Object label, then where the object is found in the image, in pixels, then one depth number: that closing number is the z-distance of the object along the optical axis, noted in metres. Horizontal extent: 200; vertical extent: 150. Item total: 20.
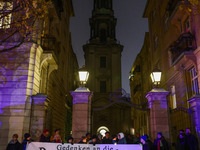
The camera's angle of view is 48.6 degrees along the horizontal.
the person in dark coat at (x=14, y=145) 8.28
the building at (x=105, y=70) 42.25
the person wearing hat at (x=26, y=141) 8.23
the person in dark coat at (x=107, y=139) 9.62
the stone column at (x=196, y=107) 10.59
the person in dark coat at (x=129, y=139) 12.37
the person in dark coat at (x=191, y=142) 9.85
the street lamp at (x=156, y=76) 11.95
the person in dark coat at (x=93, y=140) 8.71
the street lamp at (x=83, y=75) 11.44
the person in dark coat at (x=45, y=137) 8.96
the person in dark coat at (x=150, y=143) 9.39
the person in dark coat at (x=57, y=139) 8.79
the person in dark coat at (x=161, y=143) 9.62
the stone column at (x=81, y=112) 10.77
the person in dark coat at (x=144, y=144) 9.06
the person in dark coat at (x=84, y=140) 9.09
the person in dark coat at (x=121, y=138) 9.04
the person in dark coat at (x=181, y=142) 10.12
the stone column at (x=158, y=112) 11.04
